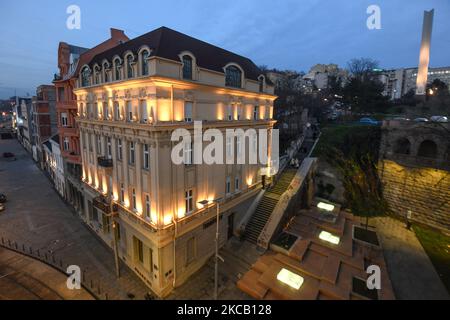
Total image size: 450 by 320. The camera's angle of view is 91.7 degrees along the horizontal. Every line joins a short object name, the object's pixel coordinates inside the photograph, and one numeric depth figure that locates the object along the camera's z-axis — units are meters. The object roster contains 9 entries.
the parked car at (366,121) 37.85
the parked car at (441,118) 25.09
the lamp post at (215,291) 14.79
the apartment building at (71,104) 26.23
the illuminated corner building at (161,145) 15.25
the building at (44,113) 42.81
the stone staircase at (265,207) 22.11
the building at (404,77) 114.44
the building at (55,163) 32.88
